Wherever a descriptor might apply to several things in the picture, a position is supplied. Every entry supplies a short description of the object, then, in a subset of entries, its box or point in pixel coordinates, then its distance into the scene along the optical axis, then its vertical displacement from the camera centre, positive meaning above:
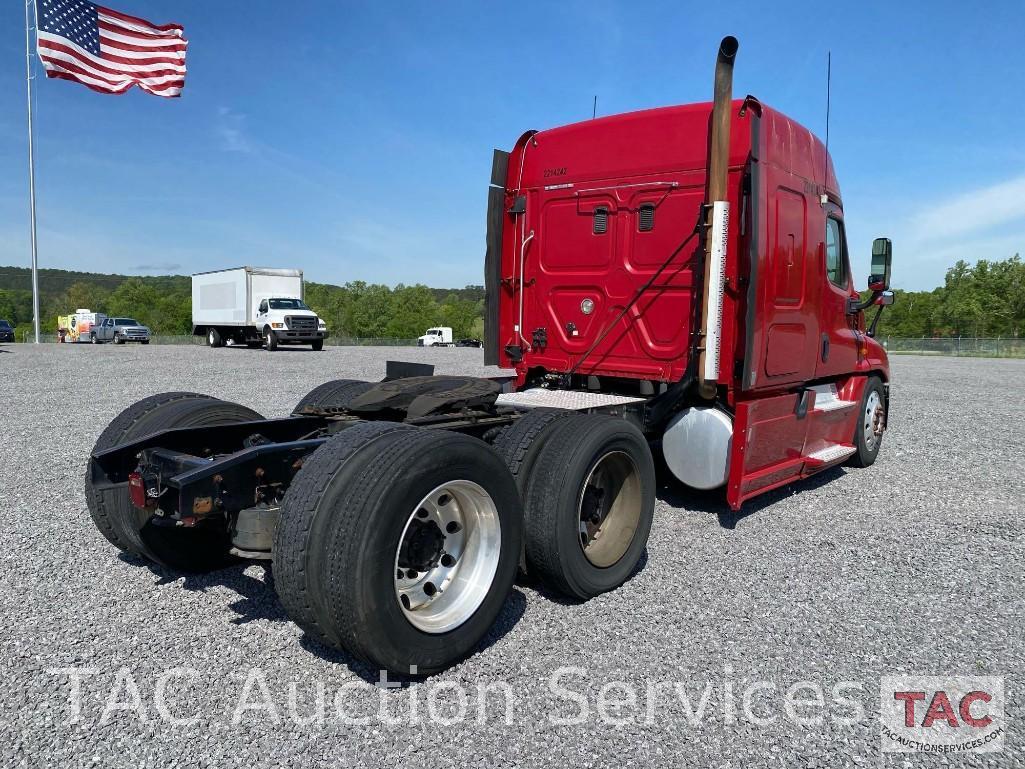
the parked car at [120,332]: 43.03 -0.58
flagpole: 29.57 +4.99
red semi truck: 2.76 -0.49
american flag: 19.28 +7.56
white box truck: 28.91 +0.70
